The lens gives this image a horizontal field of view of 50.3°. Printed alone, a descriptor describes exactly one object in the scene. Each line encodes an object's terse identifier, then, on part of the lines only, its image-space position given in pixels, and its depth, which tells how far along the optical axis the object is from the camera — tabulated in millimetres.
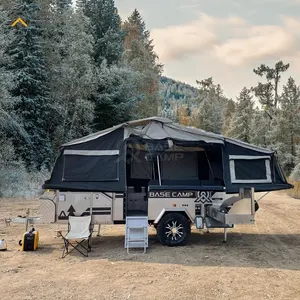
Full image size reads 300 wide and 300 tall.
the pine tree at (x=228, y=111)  46250
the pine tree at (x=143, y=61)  26141
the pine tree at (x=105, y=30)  22203
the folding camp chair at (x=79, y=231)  5828
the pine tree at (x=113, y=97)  19562
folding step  6023
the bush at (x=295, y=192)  16672
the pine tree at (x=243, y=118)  34000
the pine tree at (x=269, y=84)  32531
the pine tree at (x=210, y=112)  43750
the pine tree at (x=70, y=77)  17844
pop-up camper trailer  6332
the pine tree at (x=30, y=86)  15445
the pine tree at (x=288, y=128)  28594
